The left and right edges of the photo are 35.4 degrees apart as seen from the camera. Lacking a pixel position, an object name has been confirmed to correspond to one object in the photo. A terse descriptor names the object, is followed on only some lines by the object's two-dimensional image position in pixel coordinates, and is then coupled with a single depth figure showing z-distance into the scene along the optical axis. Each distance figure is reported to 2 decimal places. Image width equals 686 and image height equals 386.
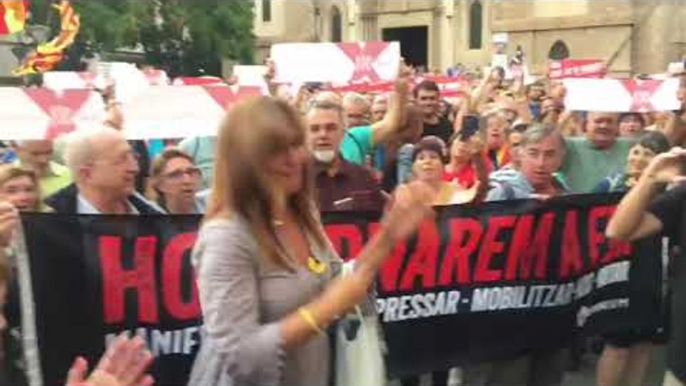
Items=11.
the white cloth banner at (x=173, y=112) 6.98
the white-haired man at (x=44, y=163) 5.80
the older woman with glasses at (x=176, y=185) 5.13
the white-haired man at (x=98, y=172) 4.29
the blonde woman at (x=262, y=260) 2.50
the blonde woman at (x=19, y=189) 4.57
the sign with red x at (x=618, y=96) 8.35
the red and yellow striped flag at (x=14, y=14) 9.74
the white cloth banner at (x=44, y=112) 6.58
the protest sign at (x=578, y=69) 13.42
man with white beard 5.42
